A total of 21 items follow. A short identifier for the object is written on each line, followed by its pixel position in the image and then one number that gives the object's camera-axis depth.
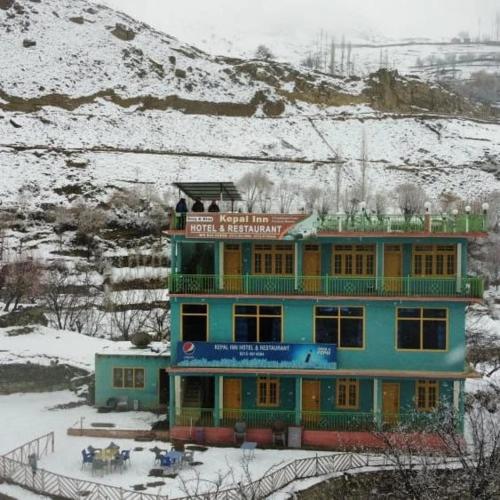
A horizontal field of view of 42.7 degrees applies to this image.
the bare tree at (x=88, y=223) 59.38
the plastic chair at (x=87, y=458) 18.97
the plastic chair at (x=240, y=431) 21.52
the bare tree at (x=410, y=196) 65.06
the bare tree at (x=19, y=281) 40.53
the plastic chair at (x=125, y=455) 19.12
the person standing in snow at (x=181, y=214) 22.48
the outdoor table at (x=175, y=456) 18.92
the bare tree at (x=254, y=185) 67.40
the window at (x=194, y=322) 22.69
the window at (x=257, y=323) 22.42
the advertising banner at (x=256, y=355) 21.66
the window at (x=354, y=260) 22.66
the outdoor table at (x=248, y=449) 20.22
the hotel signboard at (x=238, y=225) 21.58
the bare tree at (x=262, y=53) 166.06
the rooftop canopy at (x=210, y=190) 22.98
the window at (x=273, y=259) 22.95
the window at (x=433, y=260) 22.33
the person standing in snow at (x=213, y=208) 23.41
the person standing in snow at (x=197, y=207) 23.88
